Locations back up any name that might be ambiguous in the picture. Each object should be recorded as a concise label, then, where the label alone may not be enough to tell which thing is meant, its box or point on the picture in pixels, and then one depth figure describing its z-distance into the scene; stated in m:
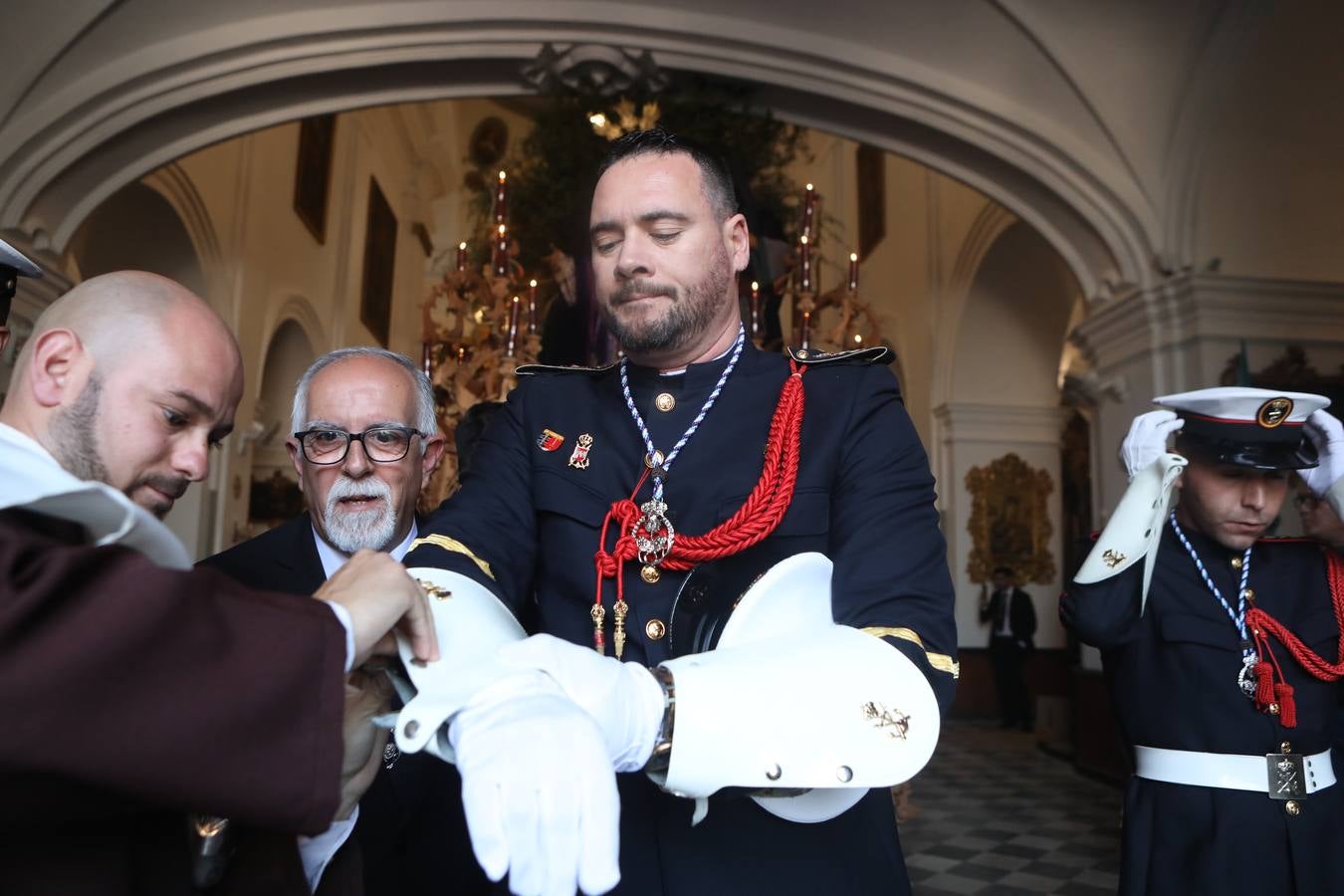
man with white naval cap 2.48
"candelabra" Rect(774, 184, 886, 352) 4.53
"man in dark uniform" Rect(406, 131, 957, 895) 1.32
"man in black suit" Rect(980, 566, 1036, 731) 10.07
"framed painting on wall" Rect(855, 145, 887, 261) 12.41
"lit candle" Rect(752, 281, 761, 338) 4.69
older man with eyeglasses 2.12
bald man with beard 0.88
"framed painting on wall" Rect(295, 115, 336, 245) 11.01
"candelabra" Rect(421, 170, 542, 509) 4.54
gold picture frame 10.56
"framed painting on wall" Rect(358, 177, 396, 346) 14.16
